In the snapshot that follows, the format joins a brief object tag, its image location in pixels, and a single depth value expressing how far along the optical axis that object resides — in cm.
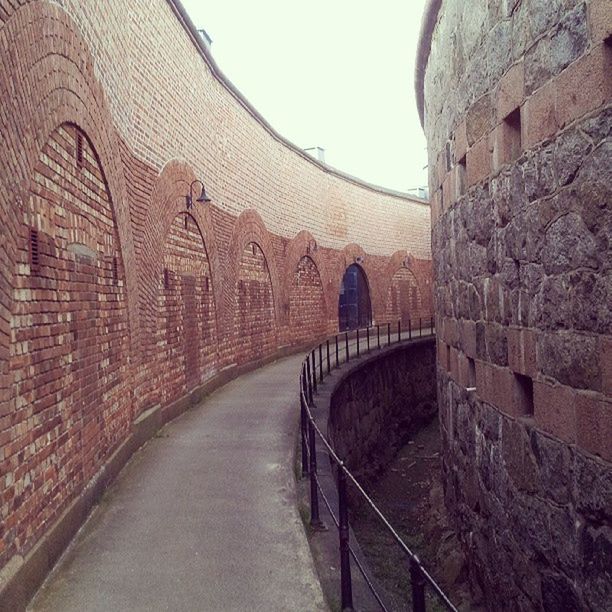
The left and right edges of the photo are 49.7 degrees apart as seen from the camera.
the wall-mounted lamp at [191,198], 1021
